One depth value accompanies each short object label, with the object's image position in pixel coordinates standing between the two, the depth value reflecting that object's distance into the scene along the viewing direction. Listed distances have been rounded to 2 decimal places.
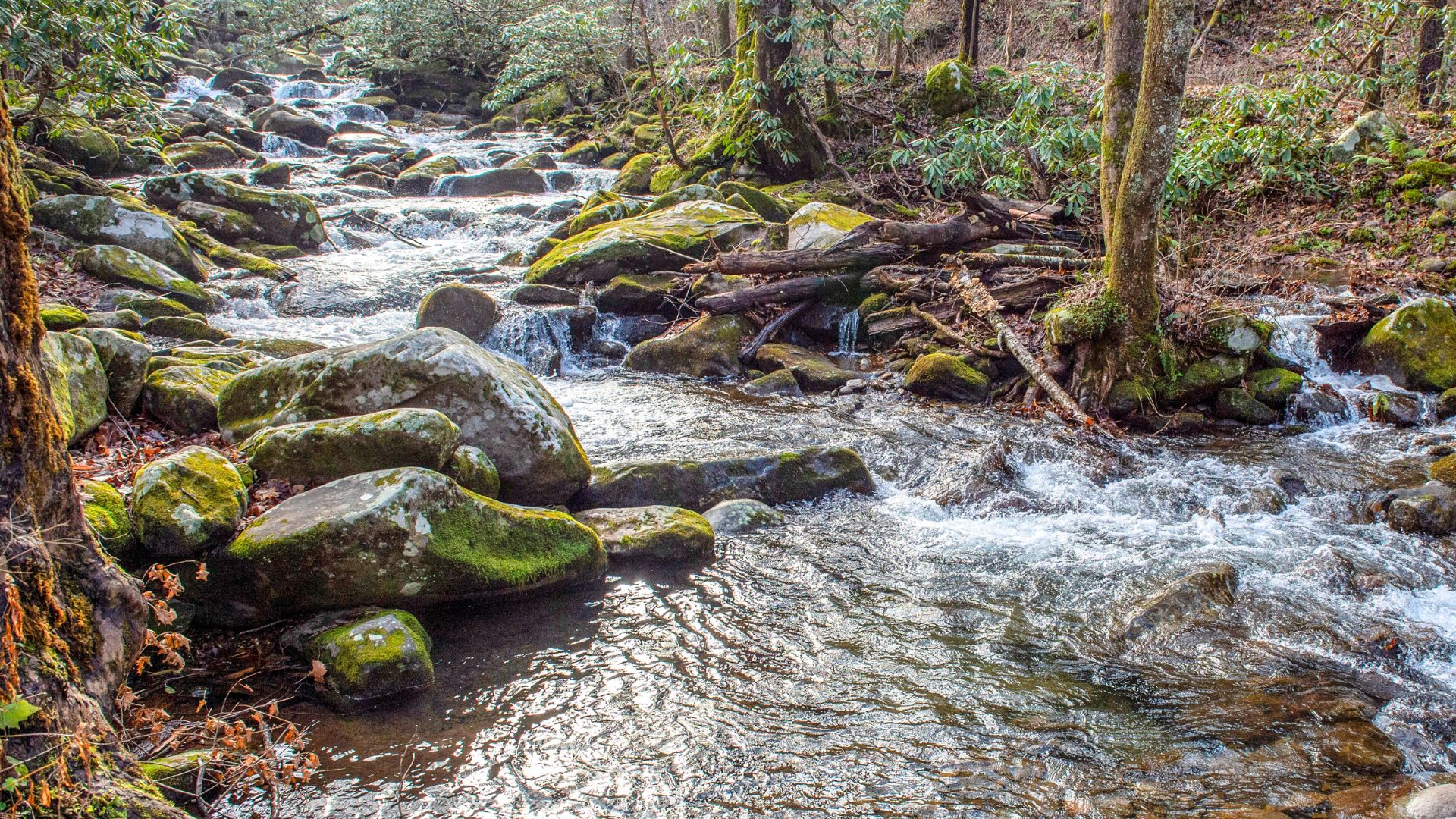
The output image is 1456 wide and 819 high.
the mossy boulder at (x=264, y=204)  14.75
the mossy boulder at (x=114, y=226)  11.80
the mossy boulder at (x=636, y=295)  12.18
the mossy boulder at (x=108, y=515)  4.14
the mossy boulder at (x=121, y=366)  6.25
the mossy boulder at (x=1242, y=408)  8.36
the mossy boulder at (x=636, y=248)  12.65
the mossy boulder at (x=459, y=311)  11.27
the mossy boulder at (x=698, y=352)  10.92
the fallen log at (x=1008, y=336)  8.45
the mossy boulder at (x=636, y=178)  19.25
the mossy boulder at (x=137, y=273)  10.88
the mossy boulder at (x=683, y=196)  15.14
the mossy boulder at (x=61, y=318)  7.36
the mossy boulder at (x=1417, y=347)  8.42
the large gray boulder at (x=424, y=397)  6.07
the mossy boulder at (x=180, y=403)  6.32
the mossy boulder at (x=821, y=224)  11.98
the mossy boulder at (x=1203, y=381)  8.38
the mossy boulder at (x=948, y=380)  9.48
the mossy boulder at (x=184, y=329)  9.77
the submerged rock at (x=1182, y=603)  4.80
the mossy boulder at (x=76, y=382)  5.53
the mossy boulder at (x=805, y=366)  10.22
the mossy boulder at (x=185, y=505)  4.34
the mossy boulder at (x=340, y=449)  5.33
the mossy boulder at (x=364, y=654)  4.05
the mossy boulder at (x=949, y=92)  16.52
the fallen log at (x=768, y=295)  11.40
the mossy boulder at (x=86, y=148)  15.38
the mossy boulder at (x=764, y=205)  14.86
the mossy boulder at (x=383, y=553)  4.44
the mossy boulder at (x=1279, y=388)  8.48
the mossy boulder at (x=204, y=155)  19.08
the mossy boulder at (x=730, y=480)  6.60
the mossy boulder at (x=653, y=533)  5.68
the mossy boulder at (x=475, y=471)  5.62
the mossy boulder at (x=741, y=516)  6.37
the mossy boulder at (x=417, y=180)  20.09
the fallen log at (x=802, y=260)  11.24
